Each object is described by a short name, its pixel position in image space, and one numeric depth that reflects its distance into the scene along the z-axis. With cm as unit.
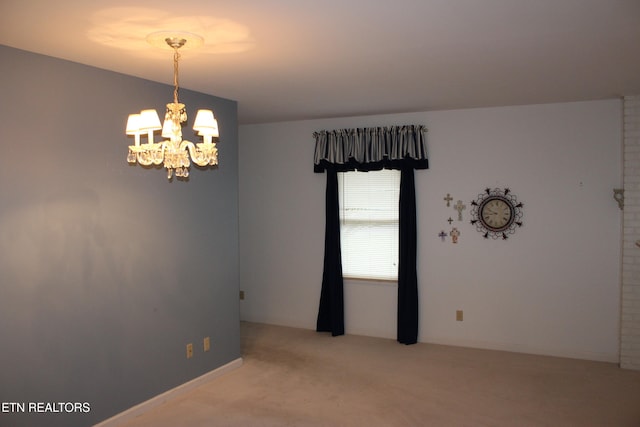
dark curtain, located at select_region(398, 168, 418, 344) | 548
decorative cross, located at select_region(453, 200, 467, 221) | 539
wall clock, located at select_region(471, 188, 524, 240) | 519
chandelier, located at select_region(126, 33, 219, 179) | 251
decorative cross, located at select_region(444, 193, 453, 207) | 544
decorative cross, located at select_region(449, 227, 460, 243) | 542
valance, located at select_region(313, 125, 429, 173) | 546
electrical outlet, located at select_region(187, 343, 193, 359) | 430
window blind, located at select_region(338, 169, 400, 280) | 572
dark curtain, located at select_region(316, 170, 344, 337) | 584
